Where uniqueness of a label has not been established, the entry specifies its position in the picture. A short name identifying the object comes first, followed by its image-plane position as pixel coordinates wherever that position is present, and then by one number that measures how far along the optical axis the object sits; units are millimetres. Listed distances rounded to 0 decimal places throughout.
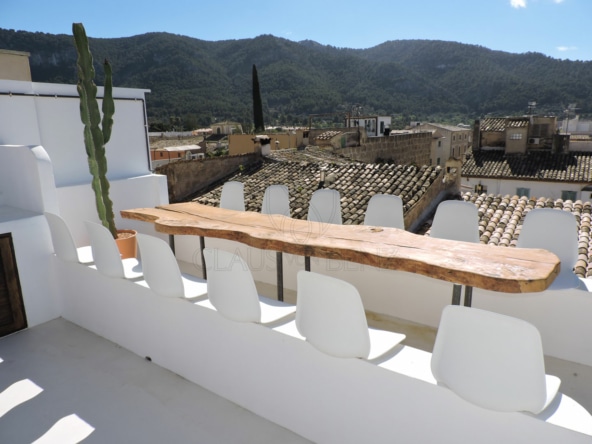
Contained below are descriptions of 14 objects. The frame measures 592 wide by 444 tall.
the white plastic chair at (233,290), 2155
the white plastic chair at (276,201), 4492
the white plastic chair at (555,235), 2676
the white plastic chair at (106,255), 2959
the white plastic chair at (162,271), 2555
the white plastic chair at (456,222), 3219
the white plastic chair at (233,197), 4750
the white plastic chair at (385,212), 3688
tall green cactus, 3990
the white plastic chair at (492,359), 1397
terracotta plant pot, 4246
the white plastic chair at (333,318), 1768
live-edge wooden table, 1938
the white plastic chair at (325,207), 4125
